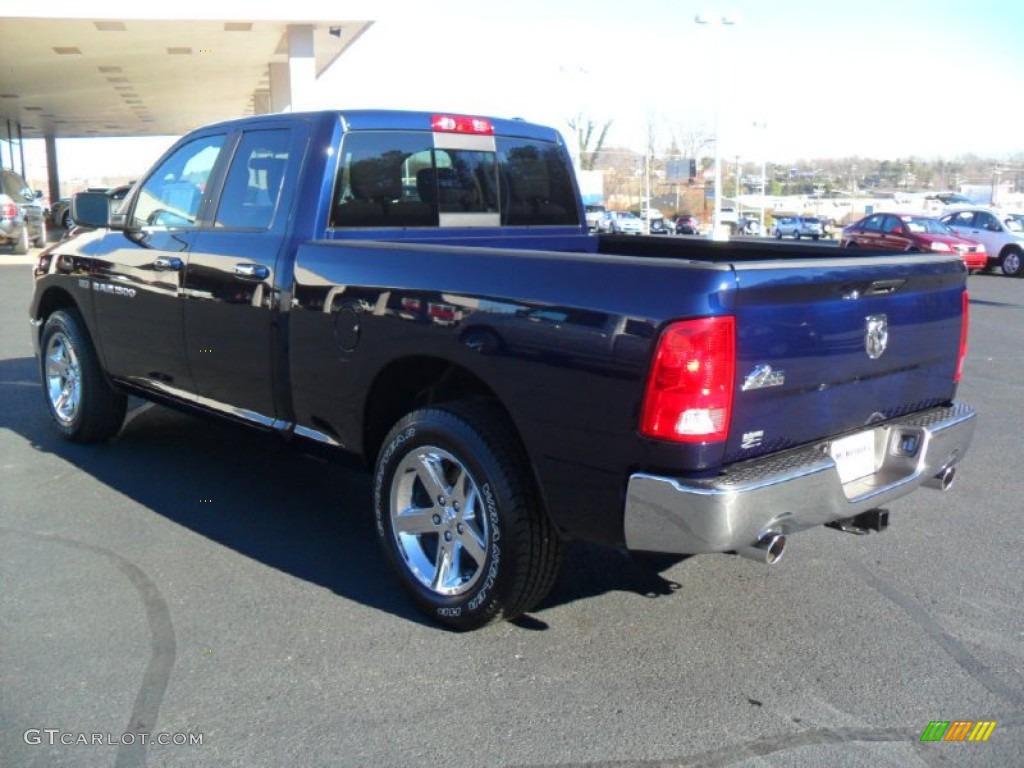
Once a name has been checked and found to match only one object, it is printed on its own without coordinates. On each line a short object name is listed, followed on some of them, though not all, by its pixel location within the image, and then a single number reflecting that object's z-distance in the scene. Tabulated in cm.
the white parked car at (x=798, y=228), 5194
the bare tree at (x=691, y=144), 8262
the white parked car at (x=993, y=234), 2636
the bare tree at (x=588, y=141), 7450
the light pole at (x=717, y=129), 3206
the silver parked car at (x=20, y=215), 2281
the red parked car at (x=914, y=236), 2506
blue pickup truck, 330
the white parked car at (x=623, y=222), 5073
